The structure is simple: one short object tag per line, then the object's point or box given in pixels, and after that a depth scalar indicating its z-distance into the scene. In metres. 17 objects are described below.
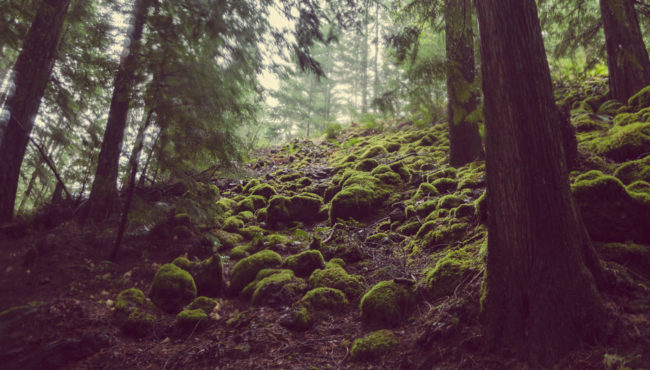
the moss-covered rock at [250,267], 4.57
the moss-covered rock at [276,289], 3.96
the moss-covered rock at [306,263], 4.52
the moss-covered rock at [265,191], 8.50
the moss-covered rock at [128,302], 3.78
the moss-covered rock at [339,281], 3.86
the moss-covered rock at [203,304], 4.02
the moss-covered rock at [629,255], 2.52
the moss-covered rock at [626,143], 3.92
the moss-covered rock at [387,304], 3.17
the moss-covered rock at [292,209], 7.02
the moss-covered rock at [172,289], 4.17
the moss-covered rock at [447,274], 3.22
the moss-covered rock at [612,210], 2.82
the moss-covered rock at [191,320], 3.68
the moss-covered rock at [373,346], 2.76
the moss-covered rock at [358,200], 6.13
